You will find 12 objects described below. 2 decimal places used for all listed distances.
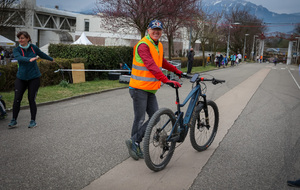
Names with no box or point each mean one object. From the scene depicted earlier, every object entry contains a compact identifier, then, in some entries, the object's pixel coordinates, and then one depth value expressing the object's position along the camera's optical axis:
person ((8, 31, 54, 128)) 5.57
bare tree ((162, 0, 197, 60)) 15.70
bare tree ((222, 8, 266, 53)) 74.31
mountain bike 3.64
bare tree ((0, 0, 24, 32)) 23.64
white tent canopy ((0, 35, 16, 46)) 21.01
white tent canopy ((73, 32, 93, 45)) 25.86
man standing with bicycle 3.72
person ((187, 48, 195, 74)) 22.16
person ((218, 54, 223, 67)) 35.58
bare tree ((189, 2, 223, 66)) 33.01
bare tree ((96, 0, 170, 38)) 15.23
